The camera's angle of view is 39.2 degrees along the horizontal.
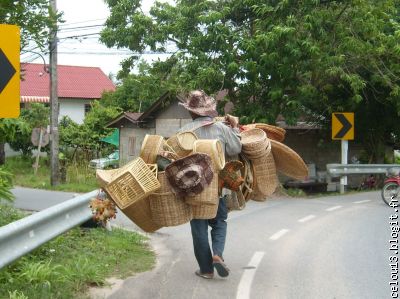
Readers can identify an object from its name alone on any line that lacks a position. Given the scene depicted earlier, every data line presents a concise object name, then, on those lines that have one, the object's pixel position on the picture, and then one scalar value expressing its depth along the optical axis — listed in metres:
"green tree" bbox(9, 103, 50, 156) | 28.81
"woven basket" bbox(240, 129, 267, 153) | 5.93
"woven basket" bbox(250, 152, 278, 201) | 6.09
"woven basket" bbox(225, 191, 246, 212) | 5.98
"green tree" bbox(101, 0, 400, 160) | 14.60
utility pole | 18.25
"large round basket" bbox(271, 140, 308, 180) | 6.28
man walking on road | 5.87
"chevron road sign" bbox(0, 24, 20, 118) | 5.16
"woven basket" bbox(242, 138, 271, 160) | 5.95
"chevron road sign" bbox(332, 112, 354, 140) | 15.83
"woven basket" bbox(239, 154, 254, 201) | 6.04
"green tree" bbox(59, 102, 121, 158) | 27.78
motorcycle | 12.56
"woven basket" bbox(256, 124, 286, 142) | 6.56
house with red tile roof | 43.12
